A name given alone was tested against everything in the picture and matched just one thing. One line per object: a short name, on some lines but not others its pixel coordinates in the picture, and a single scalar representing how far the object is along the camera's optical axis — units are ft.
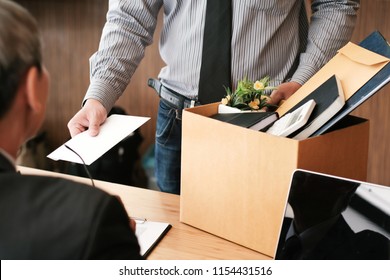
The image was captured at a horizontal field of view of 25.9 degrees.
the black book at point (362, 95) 5.48
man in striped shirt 6.90
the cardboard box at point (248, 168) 5.43
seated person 4.39
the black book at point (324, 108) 5.52
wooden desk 5.64
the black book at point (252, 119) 5.70
